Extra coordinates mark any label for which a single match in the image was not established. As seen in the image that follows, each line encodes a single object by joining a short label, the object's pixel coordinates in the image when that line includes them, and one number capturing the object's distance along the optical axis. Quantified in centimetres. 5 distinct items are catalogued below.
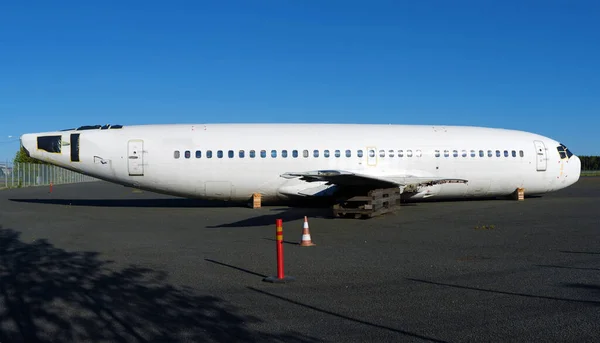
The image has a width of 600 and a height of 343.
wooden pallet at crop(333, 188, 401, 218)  1639
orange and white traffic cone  1113
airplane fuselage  1936
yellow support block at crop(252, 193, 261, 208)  1995
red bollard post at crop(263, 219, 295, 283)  770
